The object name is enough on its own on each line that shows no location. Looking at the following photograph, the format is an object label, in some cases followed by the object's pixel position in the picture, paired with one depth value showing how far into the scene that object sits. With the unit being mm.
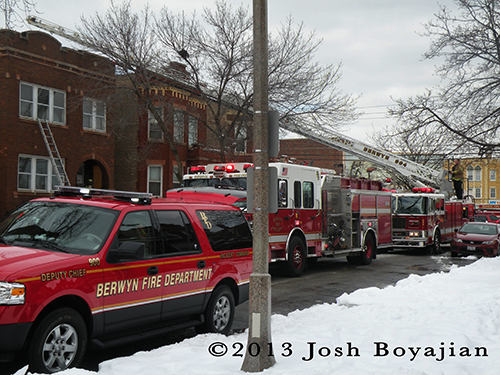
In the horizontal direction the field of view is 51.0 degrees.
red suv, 4906
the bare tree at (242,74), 21766
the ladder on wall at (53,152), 21531
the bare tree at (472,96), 16808
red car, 21172
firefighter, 21420
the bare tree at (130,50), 21047
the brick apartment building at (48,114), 20562
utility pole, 5211
